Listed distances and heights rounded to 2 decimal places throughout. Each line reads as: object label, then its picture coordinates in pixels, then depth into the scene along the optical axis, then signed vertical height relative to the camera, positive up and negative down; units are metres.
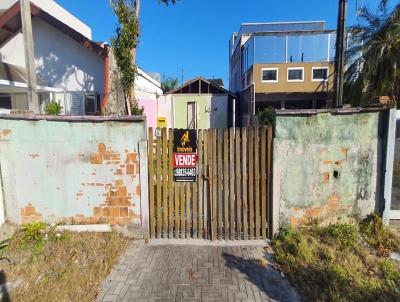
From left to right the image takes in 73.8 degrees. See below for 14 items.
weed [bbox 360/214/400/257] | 4.10 -1.72
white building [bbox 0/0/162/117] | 9.55 +2.60
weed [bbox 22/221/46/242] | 4.35 -1.63
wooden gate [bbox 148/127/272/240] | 4.36 -0.96
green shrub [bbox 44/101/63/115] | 9.14 +0.84
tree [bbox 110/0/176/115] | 9.62 +3.34
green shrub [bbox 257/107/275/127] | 12.22 +0.70
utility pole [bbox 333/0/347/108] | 6.12 +2.01
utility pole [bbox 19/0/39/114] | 7.41 +2.26
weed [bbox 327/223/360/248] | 4.15 -1.66
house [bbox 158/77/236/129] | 19.19 +1.93
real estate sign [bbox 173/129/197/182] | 4.34 -0.38
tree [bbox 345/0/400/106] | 10.17 +2.87
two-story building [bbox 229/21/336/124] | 17.05 +4.28
